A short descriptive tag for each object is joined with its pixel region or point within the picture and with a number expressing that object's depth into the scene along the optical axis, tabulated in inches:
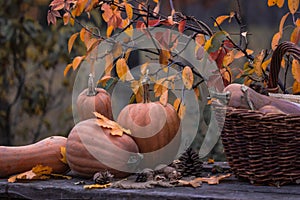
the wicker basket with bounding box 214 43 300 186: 113.7
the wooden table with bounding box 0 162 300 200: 112.4
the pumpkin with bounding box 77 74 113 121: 126.0
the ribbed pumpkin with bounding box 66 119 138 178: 119.9
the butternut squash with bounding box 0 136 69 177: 123.7
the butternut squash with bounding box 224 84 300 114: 116.4
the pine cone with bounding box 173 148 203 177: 122.0
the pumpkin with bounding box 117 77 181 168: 121.9
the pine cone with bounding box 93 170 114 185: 118.0
